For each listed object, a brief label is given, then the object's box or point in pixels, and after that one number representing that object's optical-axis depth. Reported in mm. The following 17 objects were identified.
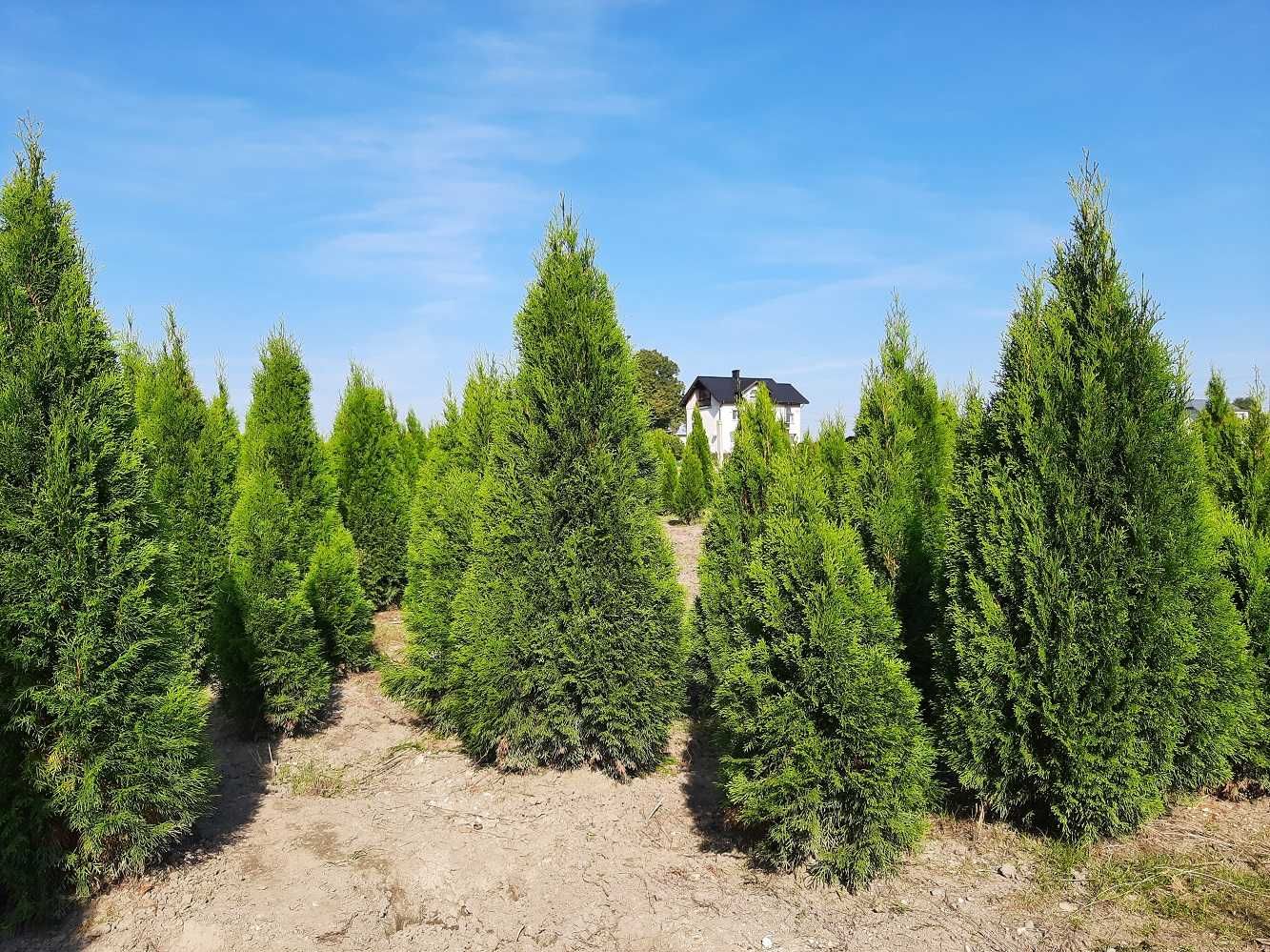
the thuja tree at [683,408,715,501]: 23516
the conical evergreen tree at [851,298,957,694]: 6926
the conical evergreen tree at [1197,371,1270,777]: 5668
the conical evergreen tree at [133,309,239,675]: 8695
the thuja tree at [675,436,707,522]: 23031
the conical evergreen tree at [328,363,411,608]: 12508
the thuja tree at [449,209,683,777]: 6156
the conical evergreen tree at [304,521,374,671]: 8641
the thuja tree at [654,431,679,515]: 23109
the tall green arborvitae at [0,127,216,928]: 4129
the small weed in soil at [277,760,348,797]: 6191
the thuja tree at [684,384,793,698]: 7543
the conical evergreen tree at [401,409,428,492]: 15320
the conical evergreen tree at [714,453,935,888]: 4441
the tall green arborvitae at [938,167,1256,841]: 4762
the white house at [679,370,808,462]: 56406
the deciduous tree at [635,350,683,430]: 63375
